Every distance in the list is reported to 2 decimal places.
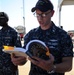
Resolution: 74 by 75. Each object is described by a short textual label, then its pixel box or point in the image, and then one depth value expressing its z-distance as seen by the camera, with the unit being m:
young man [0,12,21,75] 1.83
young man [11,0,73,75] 1.11
